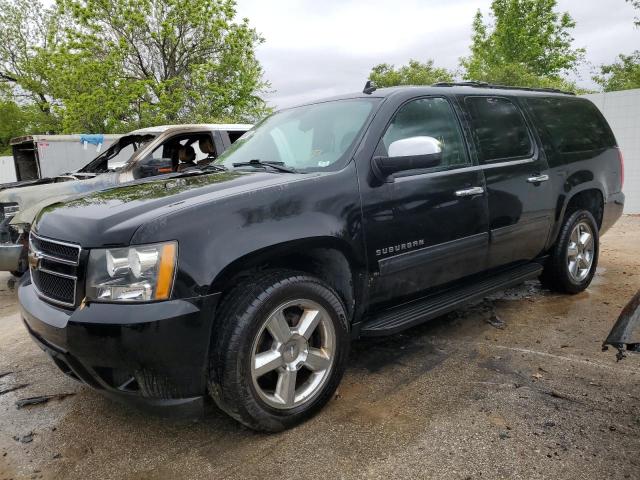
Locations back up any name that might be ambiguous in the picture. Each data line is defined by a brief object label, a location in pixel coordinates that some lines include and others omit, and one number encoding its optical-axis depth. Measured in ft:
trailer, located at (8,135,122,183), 35.32
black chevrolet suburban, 7.25
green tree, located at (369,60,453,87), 139.85
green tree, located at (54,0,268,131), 64.08
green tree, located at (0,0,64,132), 95.66
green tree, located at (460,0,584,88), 101.08
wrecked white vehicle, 17.69
